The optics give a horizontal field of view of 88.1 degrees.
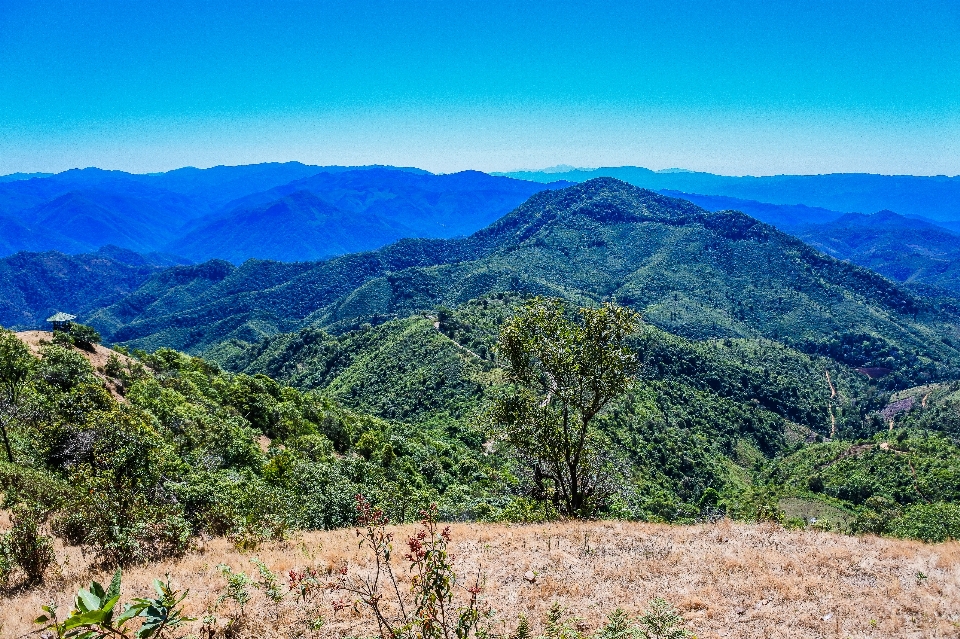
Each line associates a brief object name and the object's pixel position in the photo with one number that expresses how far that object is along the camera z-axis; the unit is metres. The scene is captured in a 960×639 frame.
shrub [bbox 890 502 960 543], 40.84
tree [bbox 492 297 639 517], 19.09
